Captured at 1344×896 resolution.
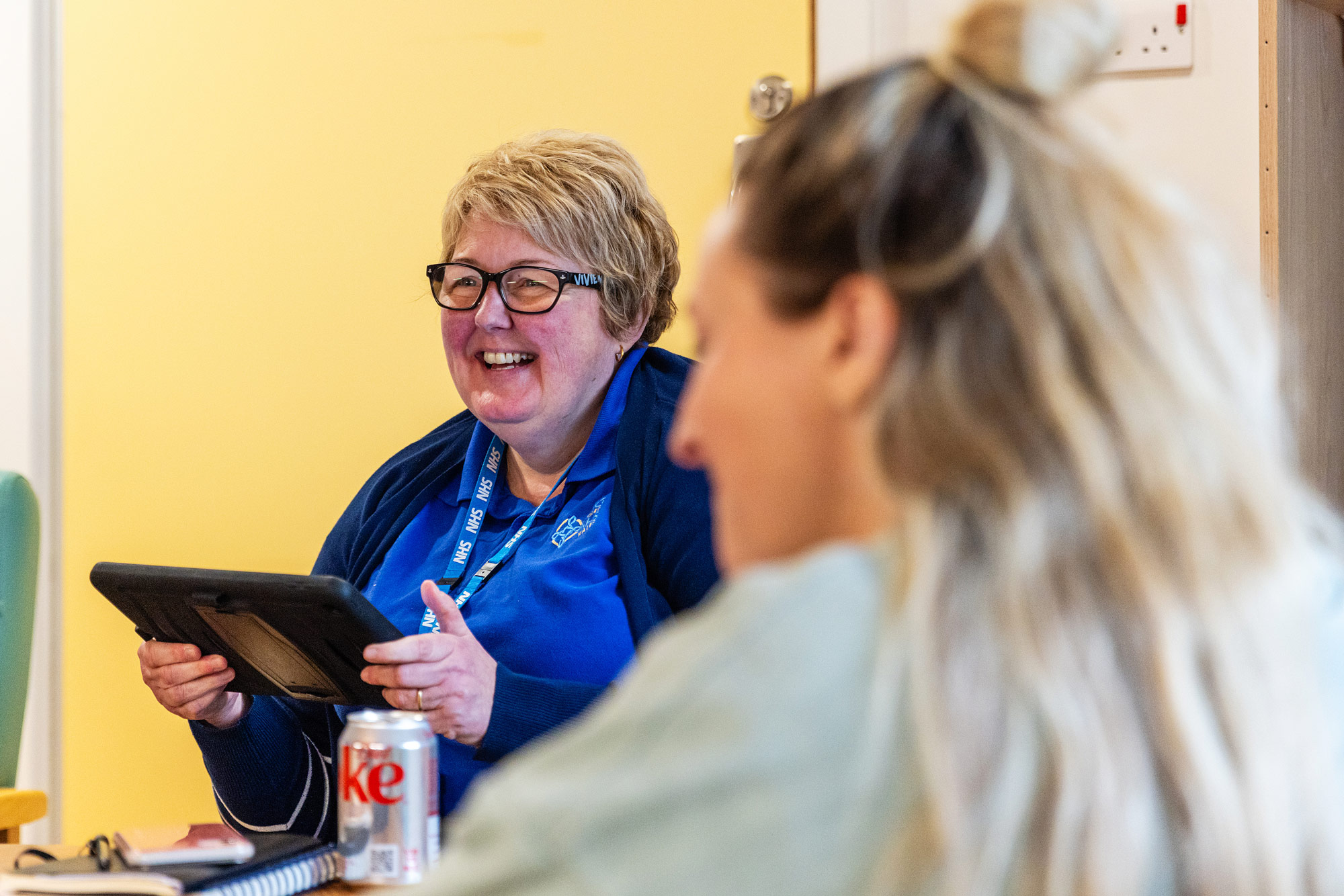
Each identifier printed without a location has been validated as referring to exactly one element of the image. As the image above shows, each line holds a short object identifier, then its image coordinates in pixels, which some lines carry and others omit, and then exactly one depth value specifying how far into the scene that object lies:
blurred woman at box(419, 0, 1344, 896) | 1.52
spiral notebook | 1.96
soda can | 1.99
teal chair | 2.57
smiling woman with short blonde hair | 2.38
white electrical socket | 2.72
